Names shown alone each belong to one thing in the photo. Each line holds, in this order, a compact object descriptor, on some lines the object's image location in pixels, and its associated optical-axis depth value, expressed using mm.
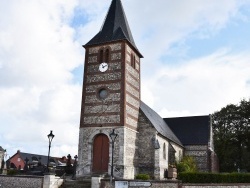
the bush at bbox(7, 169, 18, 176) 28295
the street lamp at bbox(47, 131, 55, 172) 20844
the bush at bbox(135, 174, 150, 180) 24734
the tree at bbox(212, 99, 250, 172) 48562
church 28108
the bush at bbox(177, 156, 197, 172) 33156
